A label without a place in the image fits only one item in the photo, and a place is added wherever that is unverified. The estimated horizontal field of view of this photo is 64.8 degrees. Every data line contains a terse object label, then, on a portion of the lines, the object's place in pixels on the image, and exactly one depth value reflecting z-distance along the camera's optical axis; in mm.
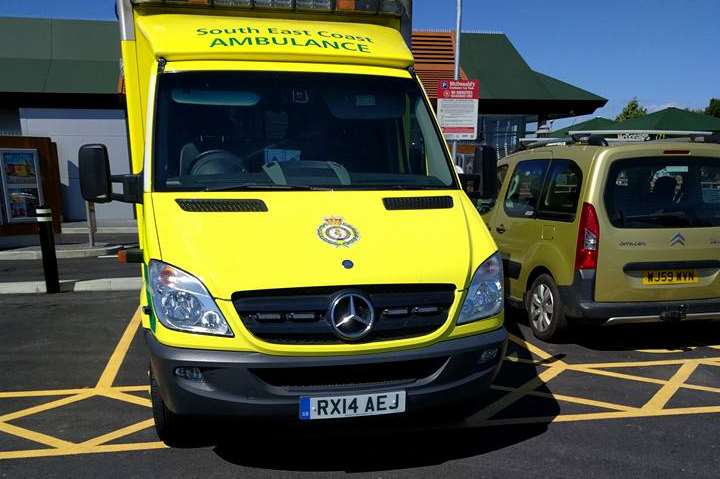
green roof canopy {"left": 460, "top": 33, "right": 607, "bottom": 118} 18516
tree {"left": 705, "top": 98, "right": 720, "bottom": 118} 51281
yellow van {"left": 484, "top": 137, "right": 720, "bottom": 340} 5145
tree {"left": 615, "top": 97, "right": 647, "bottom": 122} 47497
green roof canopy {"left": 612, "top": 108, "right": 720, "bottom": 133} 14680
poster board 13555
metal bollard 8164
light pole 11779
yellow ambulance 2885
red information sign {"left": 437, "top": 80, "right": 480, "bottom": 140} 9914
